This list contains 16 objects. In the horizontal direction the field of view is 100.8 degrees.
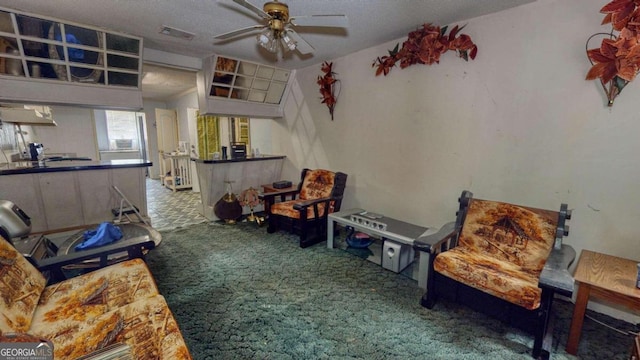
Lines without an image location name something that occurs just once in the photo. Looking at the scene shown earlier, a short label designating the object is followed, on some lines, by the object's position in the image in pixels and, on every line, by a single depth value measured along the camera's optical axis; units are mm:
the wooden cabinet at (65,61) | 2537
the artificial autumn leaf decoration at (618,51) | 1694
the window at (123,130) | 7703
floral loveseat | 1139
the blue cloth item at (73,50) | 2707
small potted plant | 4078
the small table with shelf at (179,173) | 6531
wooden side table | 1476
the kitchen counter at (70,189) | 2785
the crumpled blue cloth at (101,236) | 2213
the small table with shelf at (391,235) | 2539
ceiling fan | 1715
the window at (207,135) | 6074
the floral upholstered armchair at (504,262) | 1616
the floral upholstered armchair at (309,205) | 3252
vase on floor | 4062
